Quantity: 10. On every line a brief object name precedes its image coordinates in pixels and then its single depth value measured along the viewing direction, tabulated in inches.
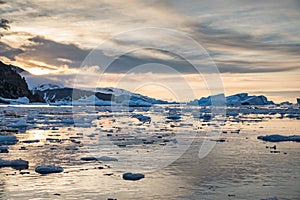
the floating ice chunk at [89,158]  486.9
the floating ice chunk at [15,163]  434.3
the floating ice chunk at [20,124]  1043.1
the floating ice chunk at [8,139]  674.8
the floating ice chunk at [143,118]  1426.7
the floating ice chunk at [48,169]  403.0
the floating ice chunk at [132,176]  374.9
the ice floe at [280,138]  704.8
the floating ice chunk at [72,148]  584.1
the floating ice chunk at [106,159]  486.3
